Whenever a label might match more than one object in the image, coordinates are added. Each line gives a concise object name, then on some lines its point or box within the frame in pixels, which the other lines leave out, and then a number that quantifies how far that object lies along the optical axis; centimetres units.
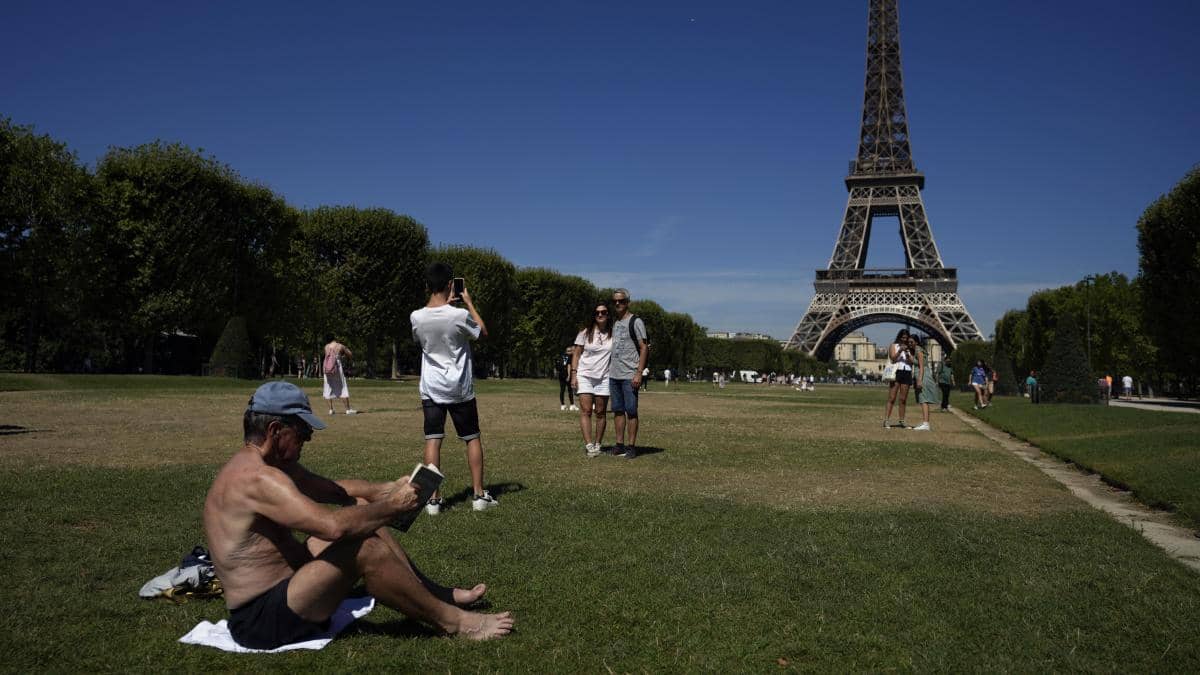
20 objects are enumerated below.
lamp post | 6040
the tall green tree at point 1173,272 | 3847
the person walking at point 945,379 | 2995
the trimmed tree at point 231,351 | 4075
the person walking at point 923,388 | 1864
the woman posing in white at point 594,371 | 1179
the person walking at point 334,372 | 2027
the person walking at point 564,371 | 2497
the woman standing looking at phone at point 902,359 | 1838
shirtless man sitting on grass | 376
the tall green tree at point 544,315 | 6631
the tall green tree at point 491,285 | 6047
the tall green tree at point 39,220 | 3422
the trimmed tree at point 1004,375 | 4969
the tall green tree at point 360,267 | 5003
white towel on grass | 390
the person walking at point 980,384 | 3139
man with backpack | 1145
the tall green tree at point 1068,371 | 3070
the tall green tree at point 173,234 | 3872
